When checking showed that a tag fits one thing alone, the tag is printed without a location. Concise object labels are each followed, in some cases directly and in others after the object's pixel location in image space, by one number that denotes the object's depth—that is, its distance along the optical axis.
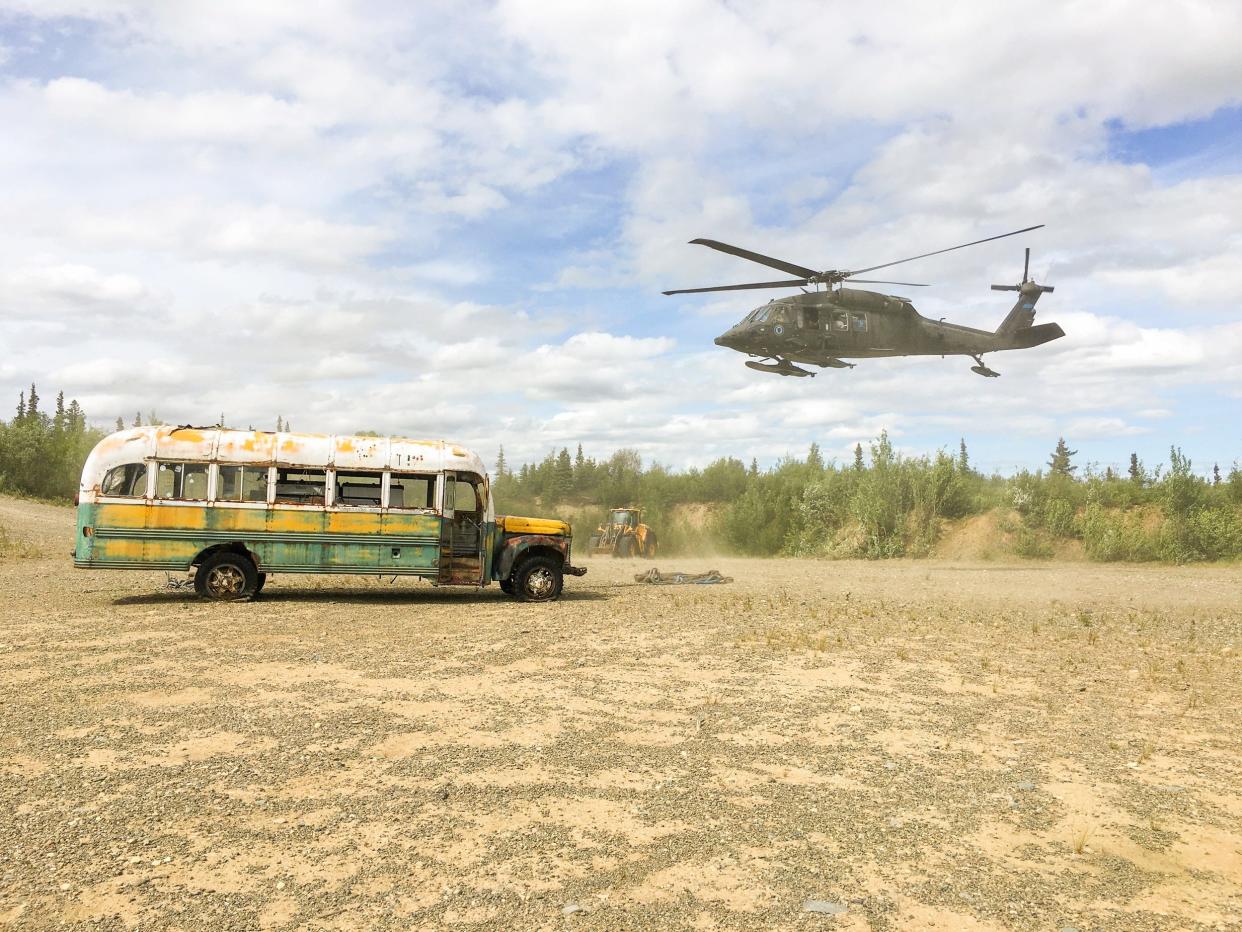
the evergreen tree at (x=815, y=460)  42.70
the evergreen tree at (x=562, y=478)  56.81
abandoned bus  14.20
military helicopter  22.27
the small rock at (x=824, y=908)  4.36
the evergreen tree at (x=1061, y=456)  76.32
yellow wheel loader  32.56
